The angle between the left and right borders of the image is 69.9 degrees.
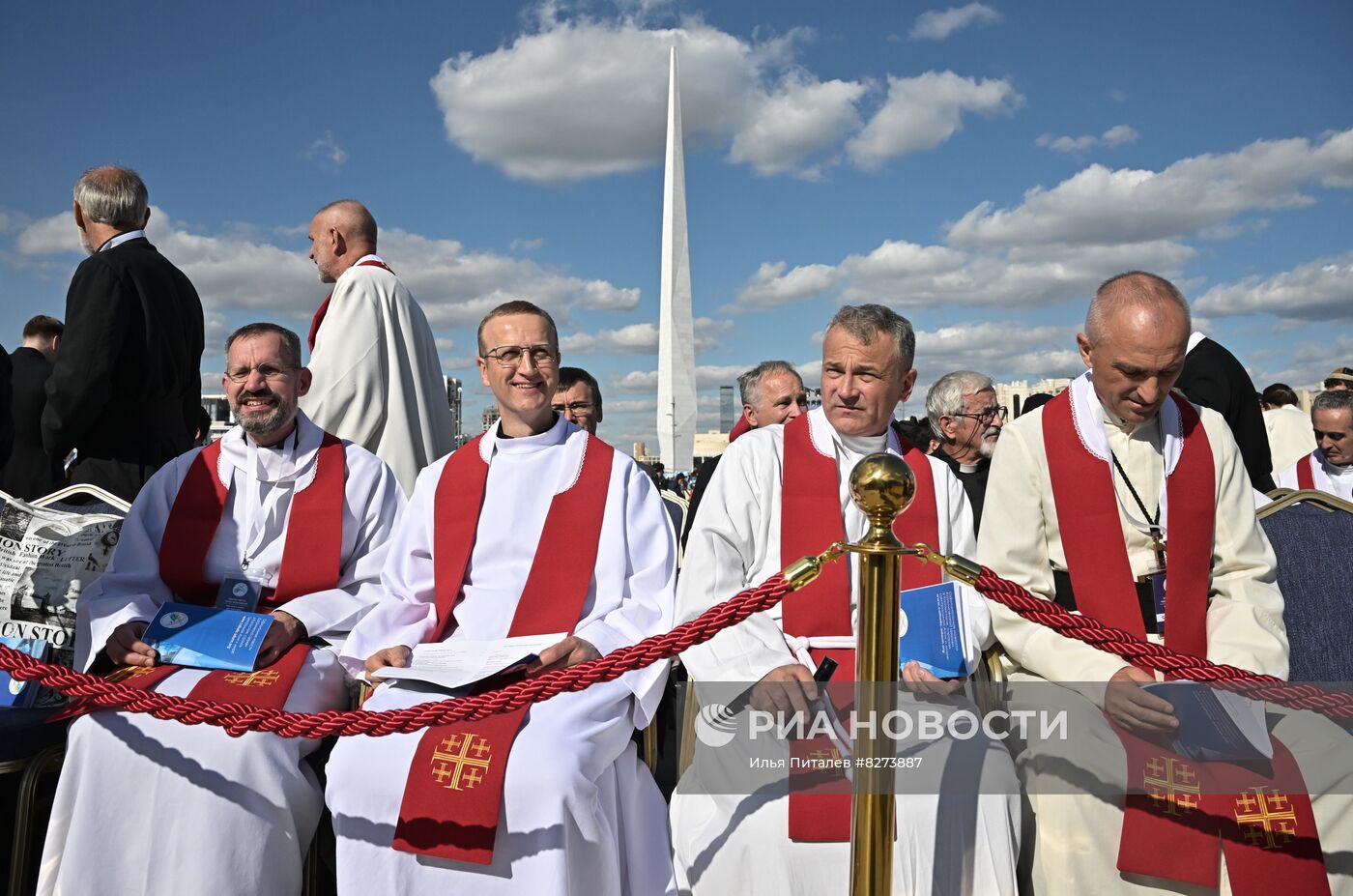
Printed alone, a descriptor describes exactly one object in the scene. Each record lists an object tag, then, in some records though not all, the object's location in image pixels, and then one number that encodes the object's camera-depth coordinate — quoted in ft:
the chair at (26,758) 9.49
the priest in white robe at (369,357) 15.39
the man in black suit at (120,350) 13.05
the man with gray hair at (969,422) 17.03
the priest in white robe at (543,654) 8.45
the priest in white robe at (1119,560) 8.49
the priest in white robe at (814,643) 8.38
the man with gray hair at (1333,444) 17.90
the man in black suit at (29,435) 16.52
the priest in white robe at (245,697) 9.17
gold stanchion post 6.90
